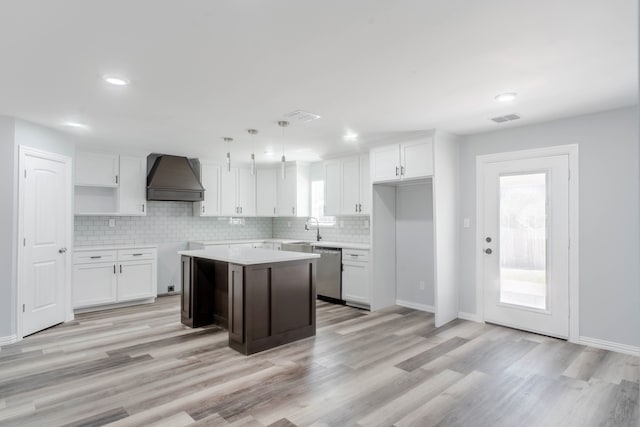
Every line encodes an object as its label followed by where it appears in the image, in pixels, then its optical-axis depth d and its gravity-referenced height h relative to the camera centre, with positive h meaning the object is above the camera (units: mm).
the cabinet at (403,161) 4711 +745
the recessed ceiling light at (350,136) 4773 +1062
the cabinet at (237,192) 7047 +474
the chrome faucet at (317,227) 6943 -186
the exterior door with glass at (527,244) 4109 -314
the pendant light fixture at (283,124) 4211 +1069
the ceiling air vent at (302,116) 3854 +1068
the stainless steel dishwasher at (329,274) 5848 -903
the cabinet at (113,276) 5257 -862
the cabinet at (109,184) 5582 +504
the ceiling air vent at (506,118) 3969 +1065
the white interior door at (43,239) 4223 -264
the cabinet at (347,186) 5824 +497
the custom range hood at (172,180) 6098 +620
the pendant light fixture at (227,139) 5078 +1064
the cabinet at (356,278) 5492 -908
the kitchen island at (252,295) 3717 -855
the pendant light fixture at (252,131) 4621 +1066
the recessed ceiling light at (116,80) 2914 +1078
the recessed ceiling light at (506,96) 3285 +1072
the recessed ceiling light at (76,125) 4301 +1073
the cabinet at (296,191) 6977 +489
